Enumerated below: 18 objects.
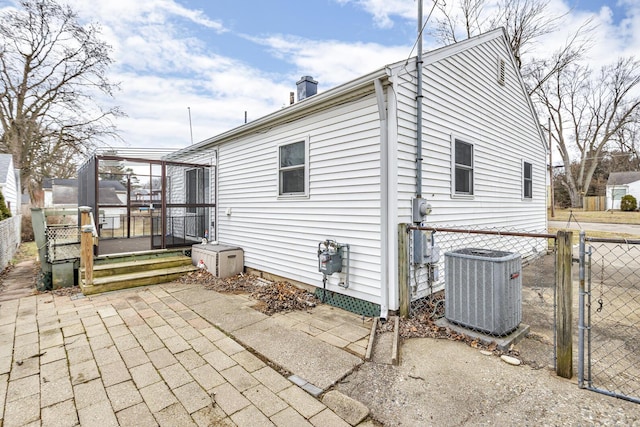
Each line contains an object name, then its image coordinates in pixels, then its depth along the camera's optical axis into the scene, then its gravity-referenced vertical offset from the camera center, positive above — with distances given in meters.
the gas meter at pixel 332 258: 4.18 -0.65
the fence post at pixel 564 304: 2.51 -0.79
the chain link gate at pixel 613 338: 2.36 -1.40
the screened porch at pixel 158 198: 6.49 +0.36
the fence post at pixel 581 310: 2.35 -0.79
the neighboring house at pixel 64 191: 25.89 +1.82
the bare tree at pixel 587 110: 21.47 +7.87
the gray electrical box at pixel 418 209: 4.07 +0.02
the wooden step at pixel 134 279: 5.08 -1.22
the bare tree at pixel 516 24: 12.82 +8.30
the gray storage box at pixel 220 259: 5.93 -0.96
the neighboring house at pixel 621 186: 28.45 +2.35
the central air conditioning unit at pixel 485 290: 3.09 -0.85
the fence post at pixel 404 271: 3.79 -0.75
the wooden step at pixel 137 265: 5.46 -1.03
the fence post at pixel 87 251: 5.03 -0.66
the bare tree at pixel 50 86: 15.19 +6.73
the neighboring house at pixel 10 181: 13.12 +1.46
